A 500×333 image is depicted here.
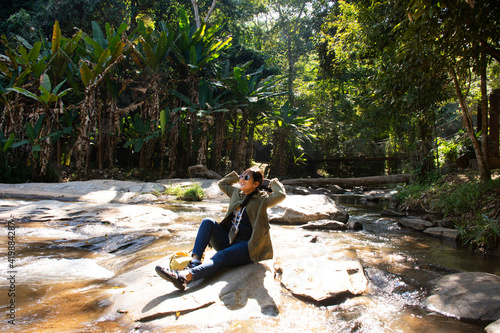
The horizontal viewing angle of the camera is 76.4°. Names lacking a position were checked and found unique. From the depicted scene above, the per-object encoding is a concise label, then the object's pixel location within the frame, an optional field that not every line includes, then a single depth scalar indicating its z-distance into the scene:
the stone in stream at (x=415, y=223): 6.06
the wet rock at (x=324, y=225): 5.71
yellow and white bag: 2.63
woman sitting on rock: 2.87
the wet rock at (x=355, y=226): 5.89
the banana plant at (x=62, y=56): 10.62
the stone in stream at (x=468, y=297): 2.31
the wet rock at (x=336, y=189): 14.51
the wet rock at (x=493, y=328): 2.02
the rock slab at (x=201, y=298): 2.12
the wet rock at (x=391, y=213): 7.61
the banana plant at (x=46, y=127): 9.78
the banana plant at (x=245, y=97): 13.68
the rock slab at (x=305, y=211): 6.14
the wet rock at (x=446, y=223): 6.03
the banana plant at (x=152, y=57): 11.88
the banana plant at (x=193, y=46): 12.80
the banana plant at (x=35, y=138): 9.79
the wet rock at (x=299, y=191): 11.72
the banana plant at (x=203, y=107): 13.09
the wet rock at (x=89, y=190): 8.57
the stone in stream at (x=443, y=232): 5.29
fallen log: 12.16
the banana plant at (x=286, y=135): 15.71
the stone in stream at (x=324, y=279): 2.55
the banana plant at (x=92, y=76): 10.39
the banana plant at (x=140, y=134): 12.10
